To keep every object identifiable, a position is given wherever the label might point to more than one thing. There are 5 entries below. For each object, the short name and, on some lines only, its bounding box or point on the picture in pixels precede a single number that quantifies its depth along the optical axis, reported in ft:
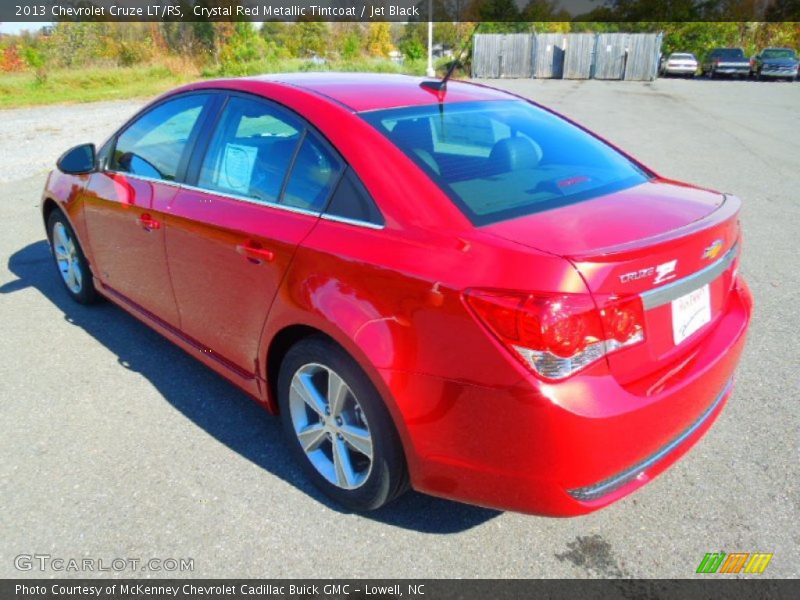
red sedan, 6.23
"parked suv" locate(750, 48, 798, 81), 104.63
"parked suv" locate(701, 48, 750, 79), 111.96
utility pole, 94.30
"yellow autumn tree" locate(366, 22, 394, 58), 230.89
